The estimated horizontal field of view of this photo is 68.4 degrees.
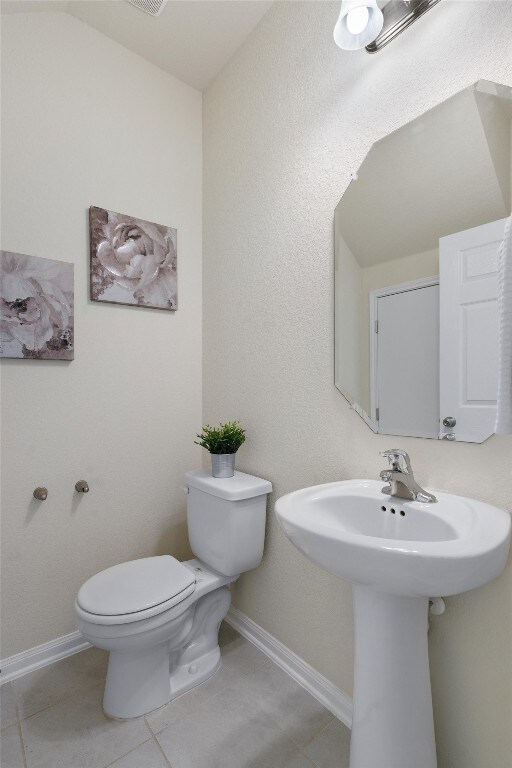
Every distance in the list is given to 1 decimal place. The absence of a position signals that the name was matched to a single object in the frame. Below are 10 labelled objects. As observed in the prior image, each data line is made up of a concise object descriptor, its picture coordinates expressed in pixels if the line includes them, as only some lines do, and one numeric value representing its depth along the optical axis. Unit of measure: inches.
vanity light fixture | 41.9
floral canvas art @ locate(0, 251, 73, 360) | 57.2
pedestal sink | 28.5
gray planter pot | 63.8
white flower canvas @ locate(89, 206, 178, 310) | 65.7
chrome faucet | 39.3
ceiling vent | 59.3
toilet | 47.4
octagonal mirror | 37.3
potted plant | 63.8
